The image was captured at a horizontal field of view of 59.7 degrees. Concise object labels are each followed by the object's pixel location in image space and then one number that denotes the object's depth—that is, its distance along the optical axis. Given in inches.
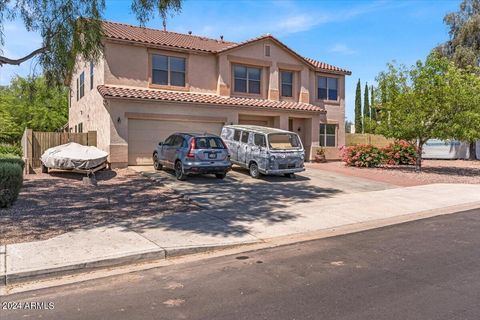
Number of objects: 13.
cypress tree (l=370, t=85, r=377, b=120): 830.5
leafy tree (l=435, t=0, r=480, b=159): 1253.7
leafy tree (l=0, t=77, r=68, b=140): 1477.6
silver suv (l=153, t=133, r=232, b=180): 593.6
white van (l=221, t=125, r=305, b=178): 641.0
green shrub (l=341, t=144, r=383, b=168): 865.5
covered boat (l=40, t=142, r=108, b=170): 606.5
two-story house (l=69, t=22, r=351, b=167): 735.7
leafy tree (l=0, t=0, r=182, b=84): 407.8
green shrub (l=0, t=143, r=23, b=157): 967.3
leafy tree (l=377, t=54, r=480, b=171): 751.7
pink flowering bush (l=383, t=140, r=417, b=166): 938.7
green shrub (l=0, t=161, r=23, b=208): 378.6
